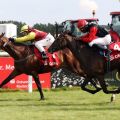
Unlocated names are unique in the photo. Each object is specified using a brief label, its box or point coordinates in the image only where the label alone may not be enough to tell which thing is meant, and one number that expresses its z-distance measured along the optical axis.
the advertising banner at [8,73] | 22.09
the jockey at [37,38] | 17.90
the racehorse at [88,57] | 15.70
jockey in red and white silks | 15.77
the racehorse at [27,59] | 18.03
